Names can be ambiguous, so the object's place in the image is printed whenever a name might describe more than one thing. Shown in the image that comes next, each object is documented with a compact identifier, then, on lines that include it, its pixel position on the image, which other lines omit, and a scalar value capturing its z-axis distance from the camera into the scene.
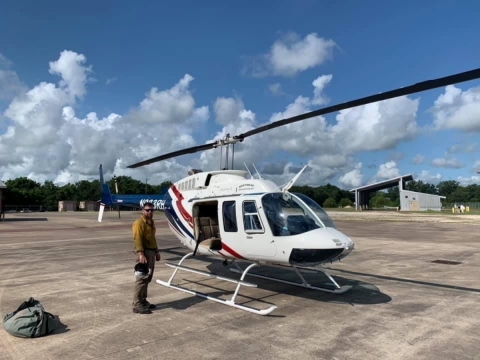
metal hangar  74.50
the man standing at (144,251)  6.60
